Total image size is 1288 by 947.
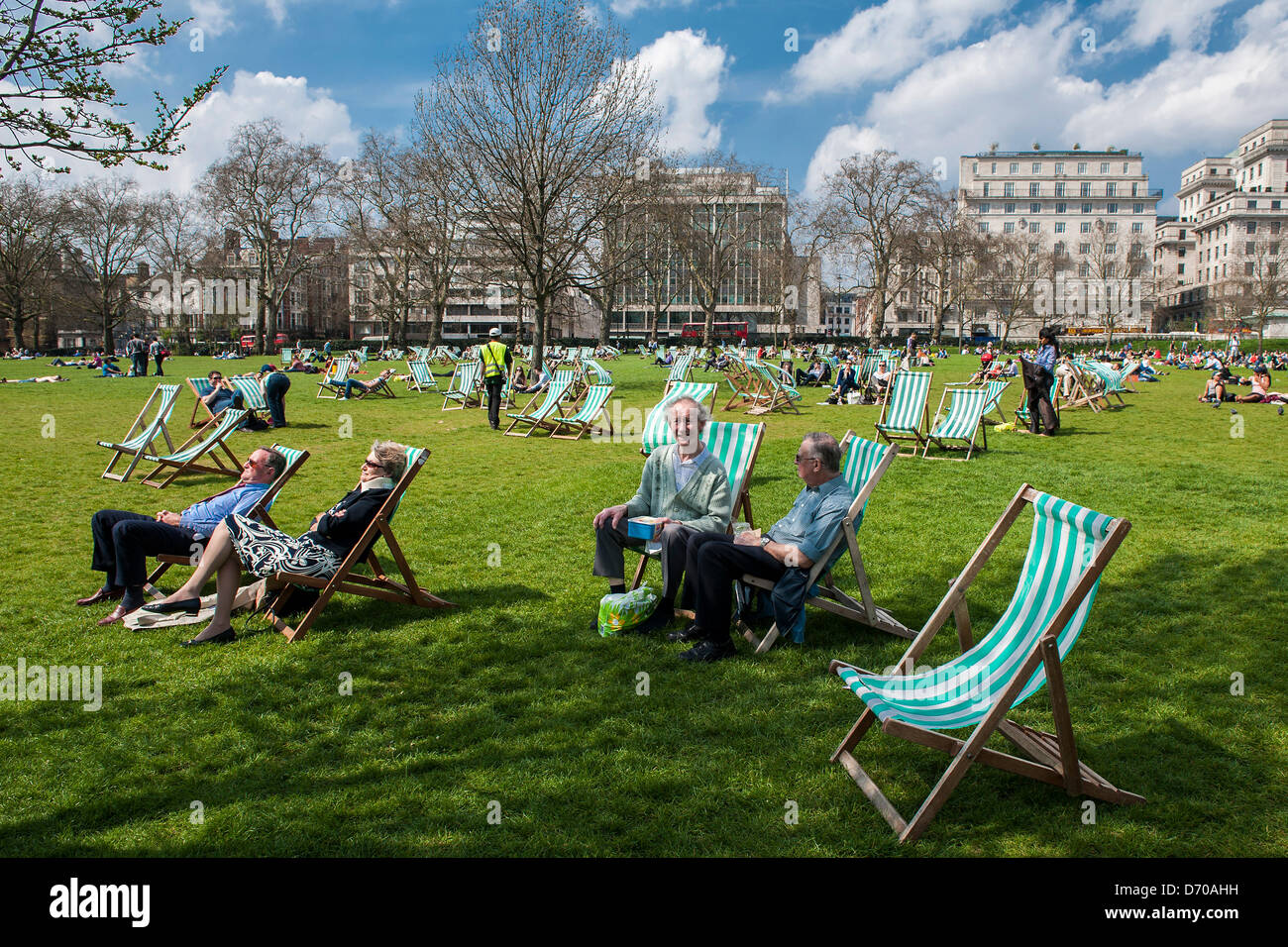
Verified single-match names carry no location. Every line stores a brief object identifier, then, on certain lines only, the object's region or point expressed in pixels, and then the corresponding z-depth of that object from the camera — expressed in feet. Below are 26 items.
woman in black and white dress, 15.31
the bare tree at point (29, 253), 149.18
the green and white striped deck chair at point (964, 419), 36.47
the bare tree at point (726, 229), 192.65
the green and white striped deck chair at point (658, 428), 30.58
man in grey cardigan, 16.44
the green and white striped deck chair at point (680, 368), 60.61
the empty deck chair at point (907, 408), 37.76
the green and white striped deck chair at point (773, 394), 55.62
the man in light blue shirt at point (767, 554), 14.49
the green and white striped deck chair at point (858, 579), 14.99
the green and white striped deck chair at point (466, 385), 59.57
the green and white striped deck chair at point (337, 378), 64.95
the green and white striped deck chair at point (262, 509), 16.84
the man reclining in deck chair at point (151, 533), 16.40
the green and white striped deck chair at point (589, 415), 43.88
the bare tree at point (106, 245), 180.86
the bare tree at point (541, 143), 72.64
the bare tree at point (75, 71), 15.56
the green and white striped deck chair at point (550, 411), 44.60
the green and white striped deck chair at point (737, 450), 18.95
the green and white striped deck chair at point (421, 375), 72.08
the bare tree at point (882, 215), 184.14
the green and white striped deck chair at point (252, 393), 44.38
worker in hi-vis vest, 48.42
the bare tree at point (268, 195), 164.86
